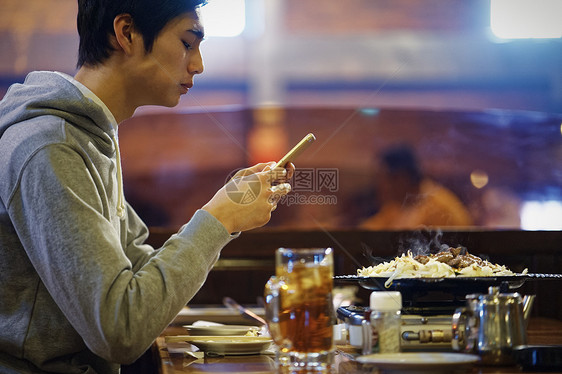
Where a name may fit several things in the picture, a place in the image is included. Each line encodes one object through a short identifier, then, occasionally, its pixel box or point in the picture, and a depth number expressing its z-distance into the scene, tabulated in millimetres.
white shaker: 1705
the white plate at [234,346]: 1903
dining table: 1671
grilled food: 1885
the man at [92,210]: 1756
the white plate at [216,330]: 2100
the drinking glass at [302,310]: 1670
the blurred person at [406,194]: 4752
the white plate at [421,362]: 1553
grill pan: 1840
